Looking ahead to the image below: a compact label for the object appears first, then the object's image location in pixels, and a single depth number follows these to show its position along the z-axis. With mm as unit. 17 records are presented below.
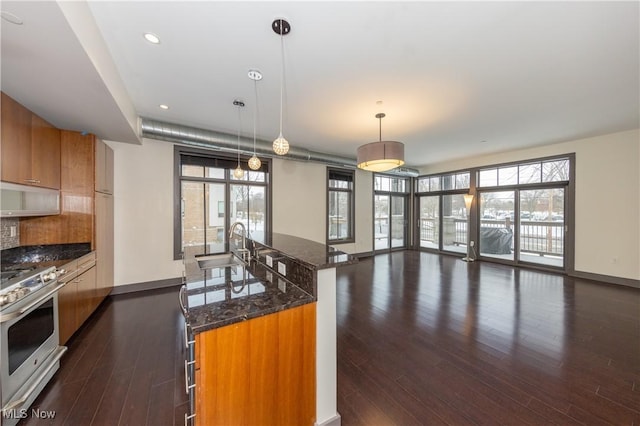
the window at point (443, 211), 7070
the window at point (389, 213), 7562
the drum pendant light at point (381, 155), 3186
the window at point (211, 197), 4465
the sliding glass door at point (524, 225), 5391
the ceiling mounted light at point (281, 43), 1891
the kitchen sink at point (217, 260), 2737
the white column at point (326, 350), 1492
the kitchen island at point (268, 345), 1146
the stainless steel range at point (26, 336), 1581
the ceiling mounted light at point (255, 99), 2566
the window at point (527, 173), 5277
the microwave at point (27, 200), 2160
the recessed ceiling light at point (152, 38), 2020
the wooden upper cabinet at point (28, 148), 2154
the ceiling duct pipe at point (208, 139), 3723
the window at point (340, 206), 6559
